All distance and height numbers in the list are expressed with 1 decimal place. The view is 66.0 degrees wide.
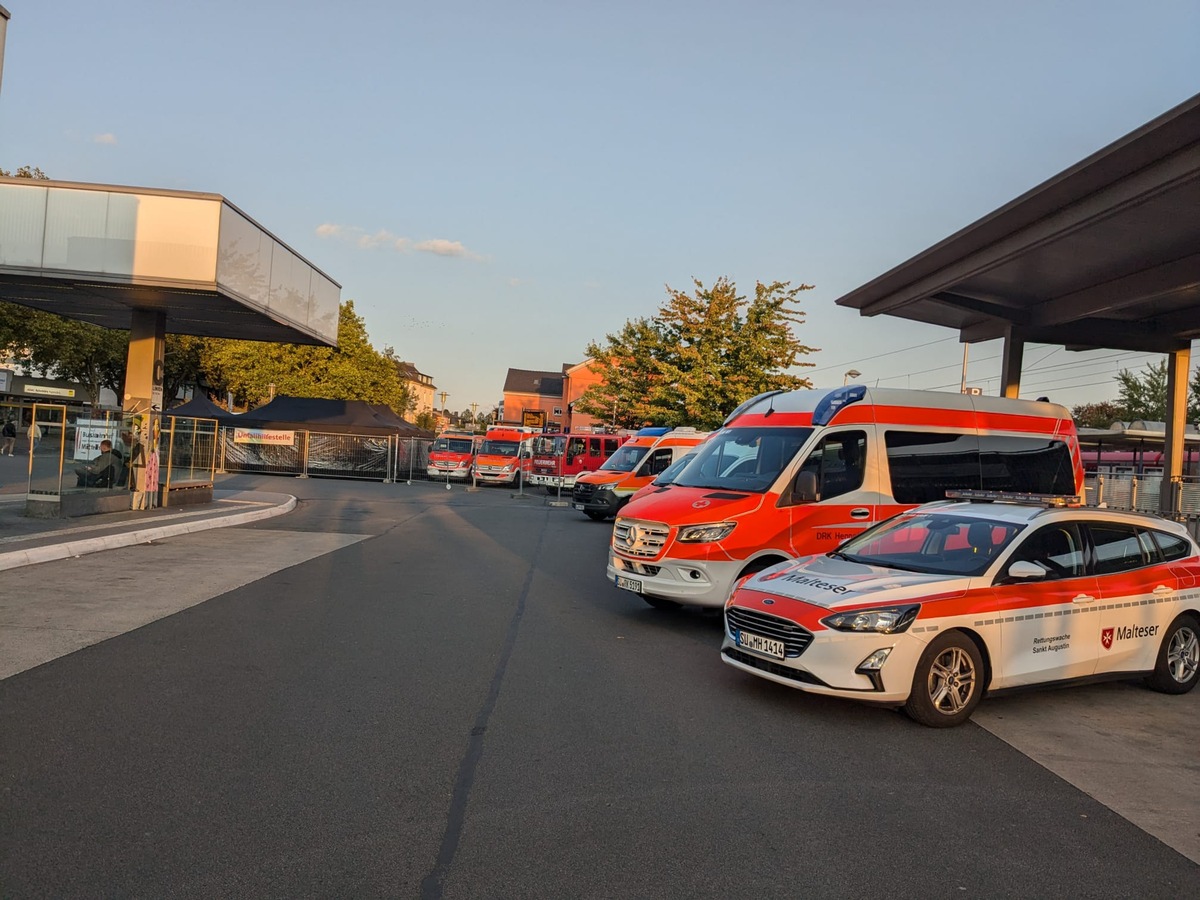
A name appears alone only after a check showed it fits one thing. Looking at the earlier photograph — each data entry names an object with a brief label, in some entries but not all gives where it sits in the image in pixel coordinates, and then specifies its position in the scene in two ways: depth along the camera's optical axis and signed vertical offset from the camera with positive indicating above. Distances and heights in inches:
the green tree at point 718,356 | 1508.4 +180.2
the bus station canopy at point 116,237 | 637.9 +126.9
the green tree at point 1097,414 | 2608.3 +227.5
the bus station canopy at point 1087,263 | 442.3 +150.7
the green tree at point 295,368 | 2347.4 +166.6
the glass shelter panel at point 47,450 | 602.5 -22.8
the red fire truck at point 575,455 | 1261.1 -1.4
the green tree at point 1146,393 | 1952.5 +217.5
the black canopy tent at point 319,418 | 1600.6 +29.9
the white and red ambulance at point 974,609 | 243.1 -35.9
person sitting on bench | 652.1 -37.5
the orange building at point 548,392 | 3922.2 +284.1
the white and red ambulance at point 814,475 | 359.6 +0.2
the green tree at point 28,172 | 1649.9 +433.9
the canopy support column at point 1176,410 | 820.6 +80.1
